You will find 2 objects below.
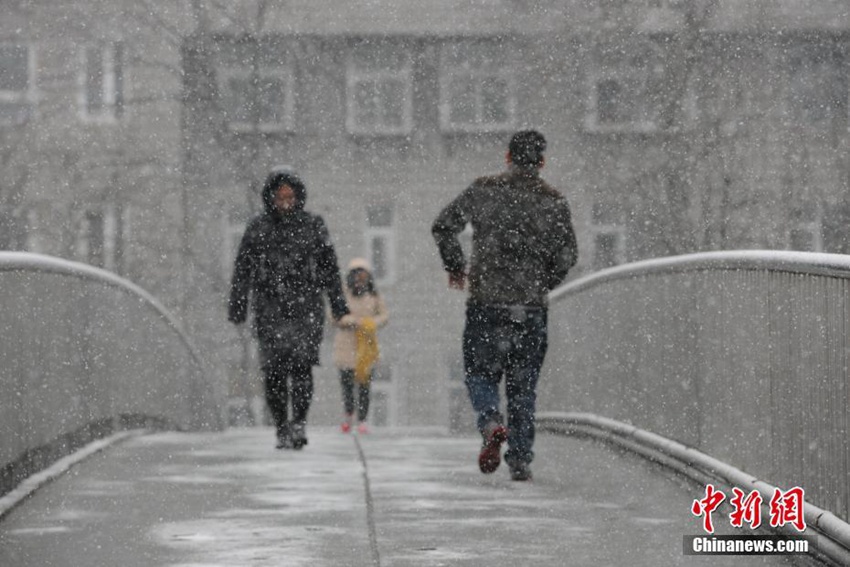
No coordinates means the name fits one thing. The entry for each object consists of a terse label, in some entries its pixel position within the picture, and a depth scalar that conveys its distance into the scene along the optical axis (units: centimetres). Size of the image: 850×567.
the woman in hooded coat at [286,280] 2377
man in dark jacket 1939
